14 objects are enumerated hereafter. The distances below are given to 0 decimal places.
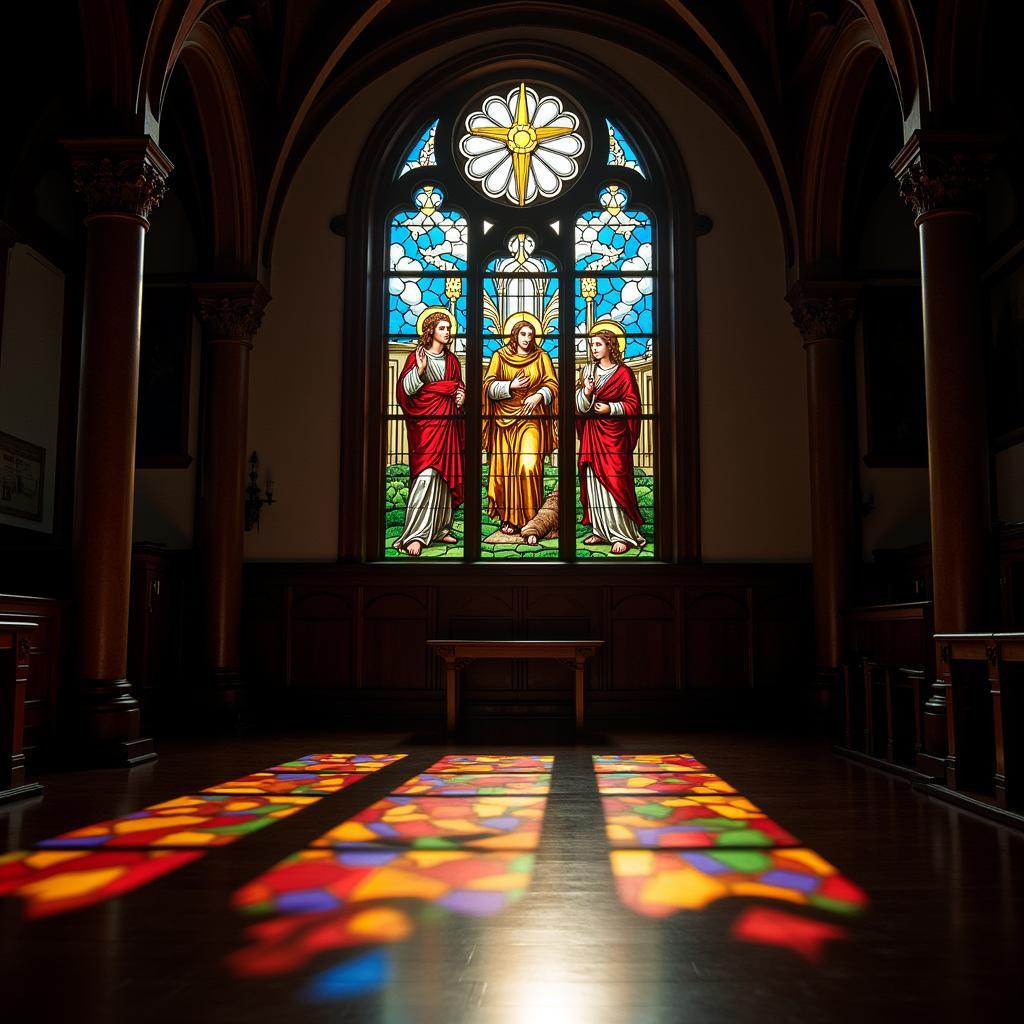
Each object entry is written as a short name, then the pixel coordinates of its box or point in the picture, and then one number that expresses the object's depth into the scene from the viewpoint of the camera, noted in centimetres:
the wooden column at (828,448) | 971
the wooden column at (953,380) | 619
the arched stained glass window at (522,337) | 1078
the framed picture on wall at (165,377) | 1052
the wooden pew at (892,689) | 647
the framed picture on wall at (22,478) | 906
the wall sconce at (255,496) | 1051
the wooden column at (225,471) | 977
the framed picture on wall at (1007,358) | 911
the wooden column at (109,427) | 678
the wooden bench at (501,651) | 865
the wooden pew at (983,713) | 510
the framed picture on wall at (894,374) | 1040
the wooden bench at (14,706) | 544
